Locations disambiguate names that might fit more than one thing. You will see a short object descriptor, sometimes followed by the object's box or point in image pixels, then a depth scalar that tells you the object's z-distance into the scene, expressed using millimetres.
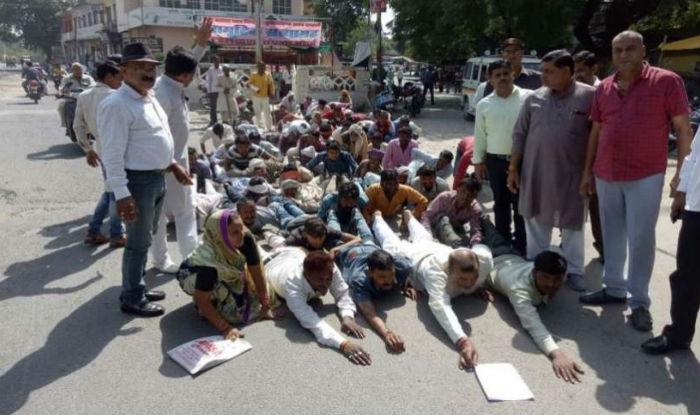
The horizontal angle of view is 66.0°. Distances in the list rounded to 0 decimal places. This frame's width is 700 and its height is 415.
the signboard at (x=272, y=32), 24969
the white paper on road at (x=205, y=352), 3127
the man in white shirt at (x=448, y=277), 3381
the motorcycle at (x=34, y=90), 20656
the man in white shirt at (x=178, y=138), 4007
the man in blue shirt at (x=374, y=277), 3547
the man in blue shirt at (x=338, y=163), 7574
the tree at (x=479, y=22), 17031
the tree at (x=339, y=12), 37750
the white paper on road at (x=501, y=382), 2883
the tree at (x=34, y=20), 57688
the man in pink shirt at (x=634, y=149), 3387
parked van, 15922
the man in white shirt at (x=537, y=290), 3156
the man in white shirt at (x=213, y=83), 12805
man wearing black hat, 3283
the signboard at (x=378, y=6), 16188
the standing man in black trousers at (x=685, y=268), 2975
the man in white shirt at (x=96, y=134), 5191
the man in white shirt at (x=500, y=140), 4613
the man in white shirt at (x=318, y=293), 3354
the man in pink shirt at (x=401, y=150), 7498
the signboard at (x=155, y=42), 31592
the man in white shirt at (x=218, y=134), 9008
